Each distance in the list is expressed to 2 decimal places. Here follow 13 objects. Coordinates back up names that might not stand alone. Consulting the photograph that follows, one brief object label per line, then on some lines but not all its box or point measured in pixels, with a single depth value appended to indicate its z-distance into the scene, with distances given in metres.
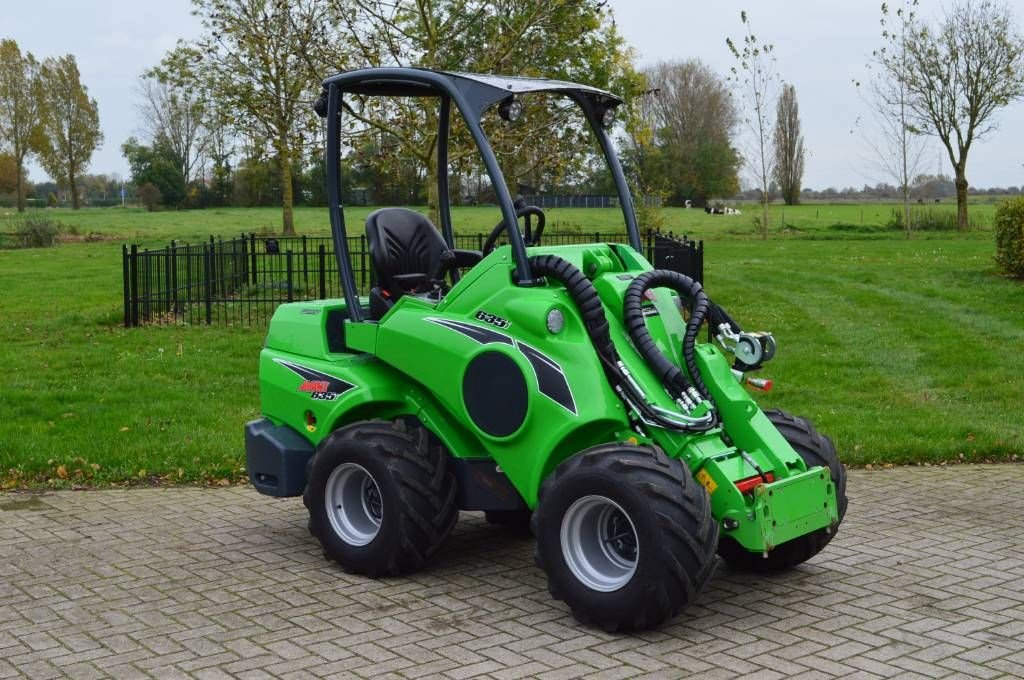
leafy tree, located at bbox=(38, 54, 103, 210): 69.38
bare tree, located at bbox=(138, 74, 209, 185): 66.88
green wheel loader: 5.68
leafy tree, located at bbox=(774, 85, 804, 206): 66.00
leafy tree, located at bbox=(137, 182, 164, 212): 68.58
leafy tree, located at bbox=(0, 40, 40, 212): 66.62
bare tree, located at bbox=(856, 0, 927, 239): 42.69
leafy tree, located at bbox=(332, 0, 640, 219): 17.75
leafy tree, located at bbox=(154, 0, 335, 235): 19.42
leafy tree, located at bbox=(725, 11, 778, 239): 44.38
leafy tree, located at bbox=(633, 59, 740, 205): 67.00
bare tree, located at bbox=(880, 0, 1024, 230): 41.56
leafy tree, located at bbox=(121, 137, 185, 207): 68.31
